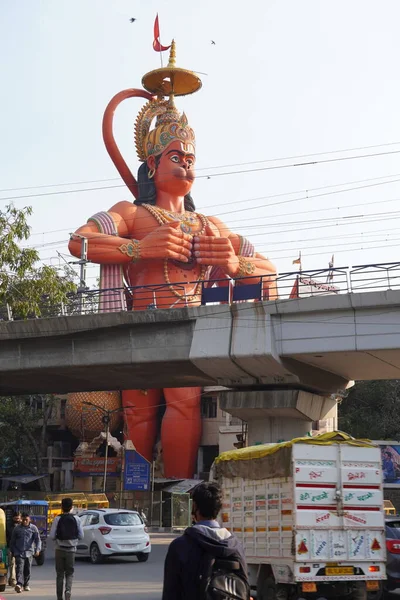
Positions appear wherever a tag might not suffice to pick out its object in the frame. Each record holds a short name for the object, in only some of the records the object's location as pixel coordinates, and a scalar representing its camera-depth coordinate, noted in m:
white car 21.30
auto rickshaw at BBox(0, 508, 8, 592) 15.27
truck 12.04
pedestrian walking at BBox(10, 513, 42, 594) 15.88
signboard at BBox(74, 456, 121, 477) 50.34
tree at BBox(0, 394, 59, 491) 54.56
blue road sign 39.34
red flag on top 45.62
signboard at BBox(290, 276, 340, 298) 25.69
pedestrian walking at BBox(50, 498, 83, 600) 12.67
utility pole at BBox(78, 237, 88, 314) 38.66
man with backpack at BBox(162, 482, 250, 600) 5.12
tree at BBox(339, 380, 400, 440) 50.31
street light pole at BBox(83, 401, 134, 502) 40.00
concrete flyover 24.62
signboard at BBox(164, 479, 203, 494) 40.59
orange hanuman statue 39.50
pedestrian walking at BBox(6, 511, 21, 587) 16.41
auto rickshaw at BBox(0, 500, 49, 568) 24.67
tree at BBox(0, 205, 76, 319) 23.80
